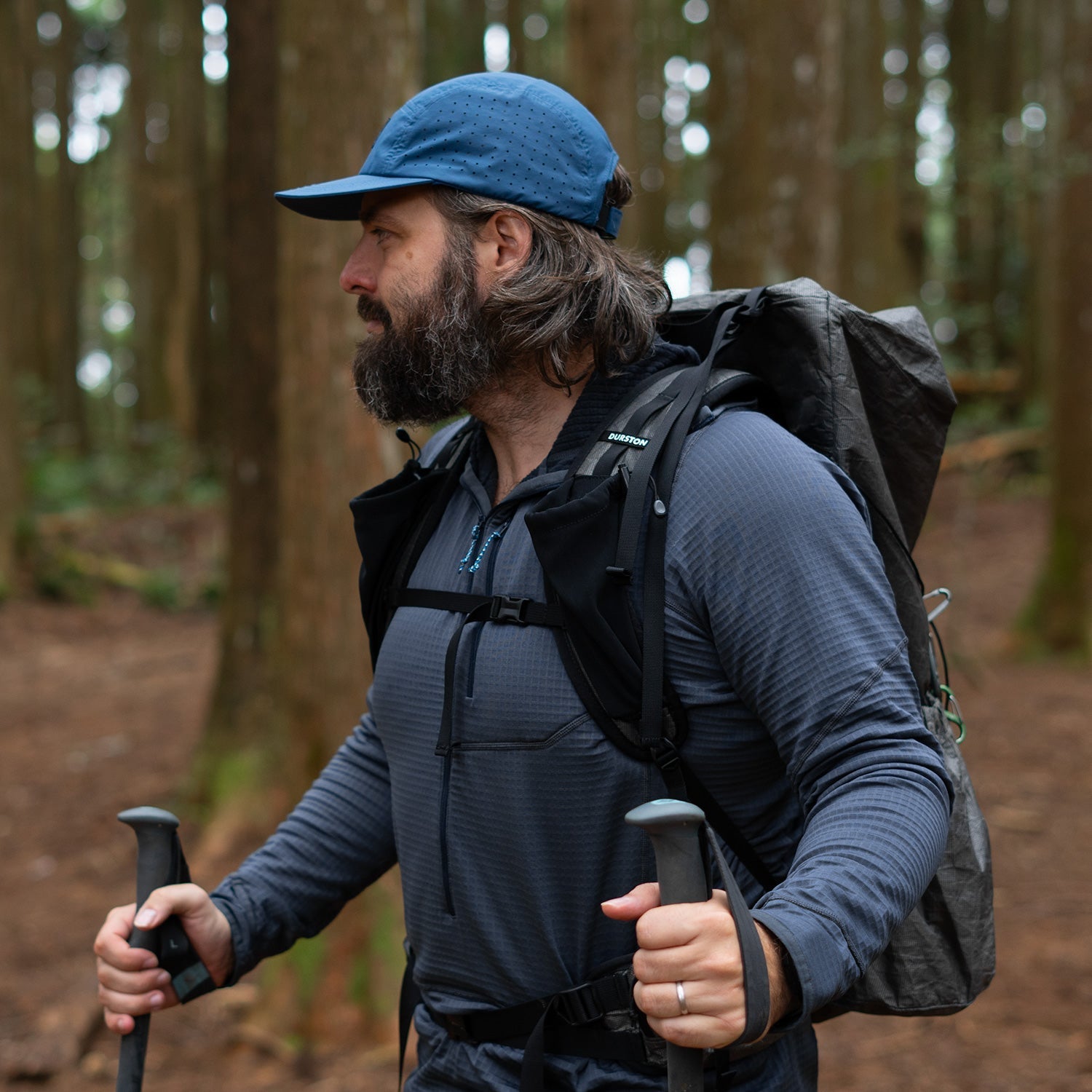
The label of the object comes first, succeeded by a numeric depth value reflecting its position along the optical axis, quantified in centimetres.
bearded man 160
